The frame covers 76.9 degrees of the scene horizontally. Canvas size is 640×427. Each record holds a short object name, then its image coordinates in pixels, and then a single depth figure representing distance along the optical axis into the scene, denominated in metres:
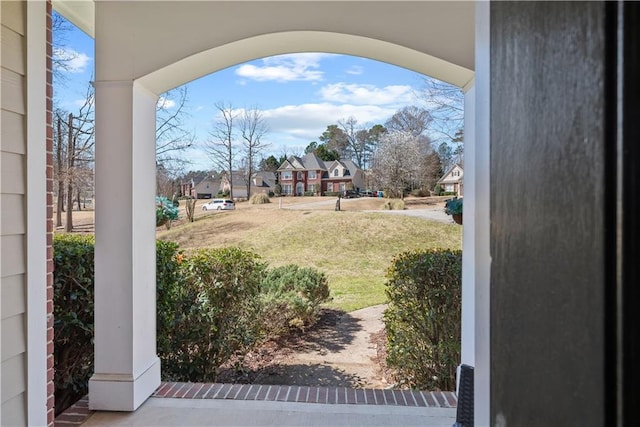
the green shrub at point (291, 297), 4.85
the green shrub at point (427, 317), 3.63
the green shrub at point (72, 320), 3.01
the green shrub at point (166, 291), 3.47
